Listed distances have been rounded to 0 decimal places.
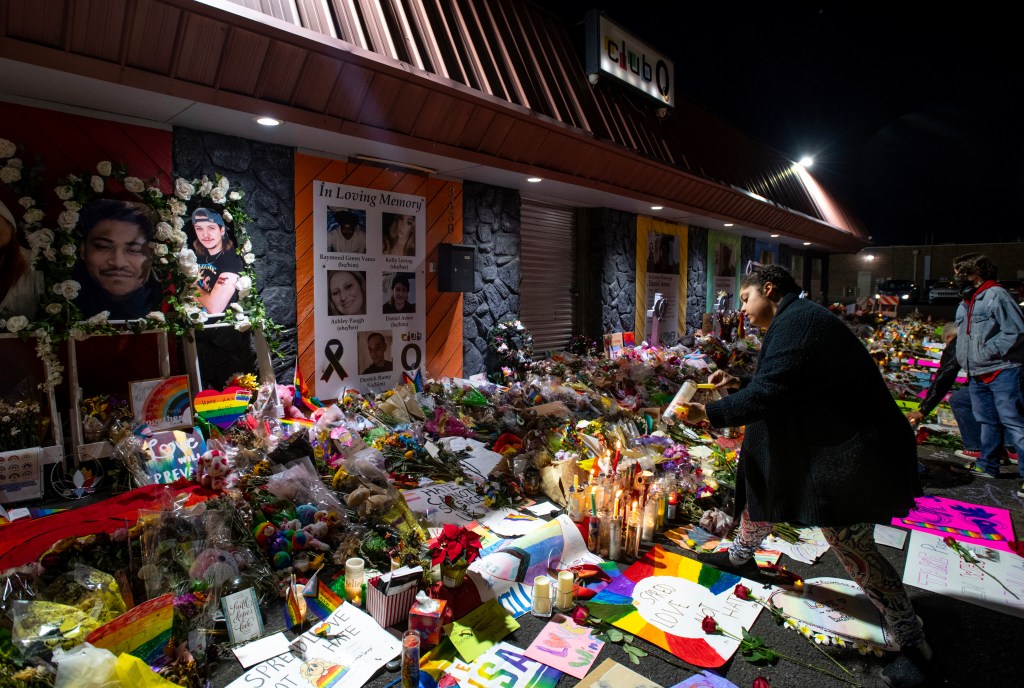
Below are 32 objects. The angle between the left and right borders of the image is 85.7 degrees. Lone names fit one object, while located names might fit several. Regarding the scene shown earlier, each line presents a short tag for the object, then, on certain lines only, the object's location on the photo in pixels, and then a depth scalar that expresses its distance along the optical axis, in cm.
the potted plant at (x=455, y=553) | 301
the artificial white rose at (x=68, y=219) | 409
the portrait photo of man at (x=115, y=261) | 429
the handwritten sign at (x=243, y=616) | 275
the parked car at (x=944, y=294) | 1981
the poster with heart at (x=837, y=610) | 291
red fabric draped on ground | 283
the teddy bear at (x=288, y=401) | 517
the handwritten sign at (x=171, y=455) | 417
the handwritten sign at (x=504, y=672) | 252
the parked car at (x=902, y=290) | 2056
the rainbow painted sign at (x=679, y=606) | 282
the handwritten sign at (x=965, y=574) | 332
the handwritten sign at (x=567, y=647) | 264
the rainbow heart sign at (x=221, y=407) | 476
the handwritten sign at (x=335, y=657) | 248
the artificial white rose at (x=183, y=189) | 464
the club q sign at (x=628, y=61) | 722
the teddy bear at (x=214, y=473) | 385
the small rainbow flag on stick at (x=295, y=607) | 289
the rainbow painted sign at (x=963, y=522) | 418
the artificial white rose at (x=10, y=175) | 381
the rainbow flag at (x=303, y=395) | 538
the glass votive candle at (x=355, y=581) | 307
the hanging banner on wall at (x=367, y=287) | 591
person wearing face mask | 527
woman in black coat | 261
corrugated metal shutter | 876
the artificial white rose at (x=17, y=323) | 382
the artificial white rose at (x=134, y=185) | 436
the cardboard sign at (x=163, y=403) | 448
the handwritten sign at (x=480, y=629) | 273
